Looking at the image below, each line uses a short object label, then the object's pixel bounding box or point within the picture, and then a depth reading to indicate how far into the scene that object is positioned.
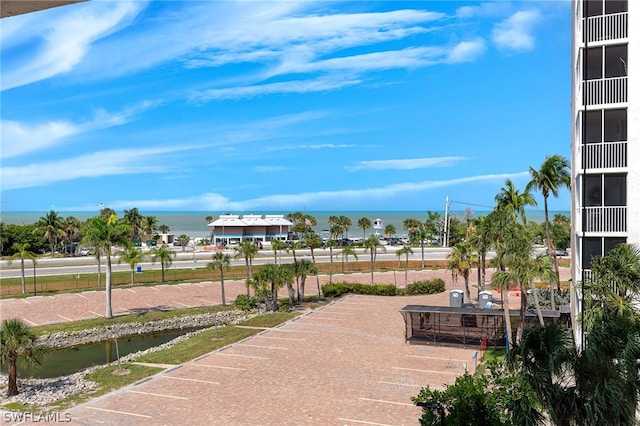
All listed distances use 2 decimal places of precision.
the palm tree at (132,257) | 43.21
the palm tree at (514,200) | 32.56
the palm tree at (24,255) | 42.13
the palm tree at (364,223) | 81.19
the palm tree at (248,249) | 41.31
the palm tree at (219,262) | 39.09
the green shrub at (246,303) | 37.56
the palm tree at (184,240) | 85.93
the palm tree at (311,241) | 52.43
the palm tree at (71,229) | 80.89
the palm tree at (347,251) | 50.51
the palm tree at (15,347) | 19.25
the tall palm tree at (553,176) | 33.44
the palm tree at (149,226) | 88.39
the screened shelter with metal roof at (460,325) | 26.27
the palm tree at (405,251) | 49.92
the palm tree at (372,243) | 50.78
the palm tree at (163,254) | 46.88
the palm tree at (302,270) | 37.97
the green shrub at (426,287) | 43.44
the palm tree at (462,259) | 37.97
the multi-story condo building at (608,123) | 19.02
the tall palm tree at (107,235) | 34.31
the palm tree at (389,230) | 76.28
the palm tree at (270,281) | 35.53
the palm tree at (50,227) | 68.56
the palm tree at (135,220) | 85.81
